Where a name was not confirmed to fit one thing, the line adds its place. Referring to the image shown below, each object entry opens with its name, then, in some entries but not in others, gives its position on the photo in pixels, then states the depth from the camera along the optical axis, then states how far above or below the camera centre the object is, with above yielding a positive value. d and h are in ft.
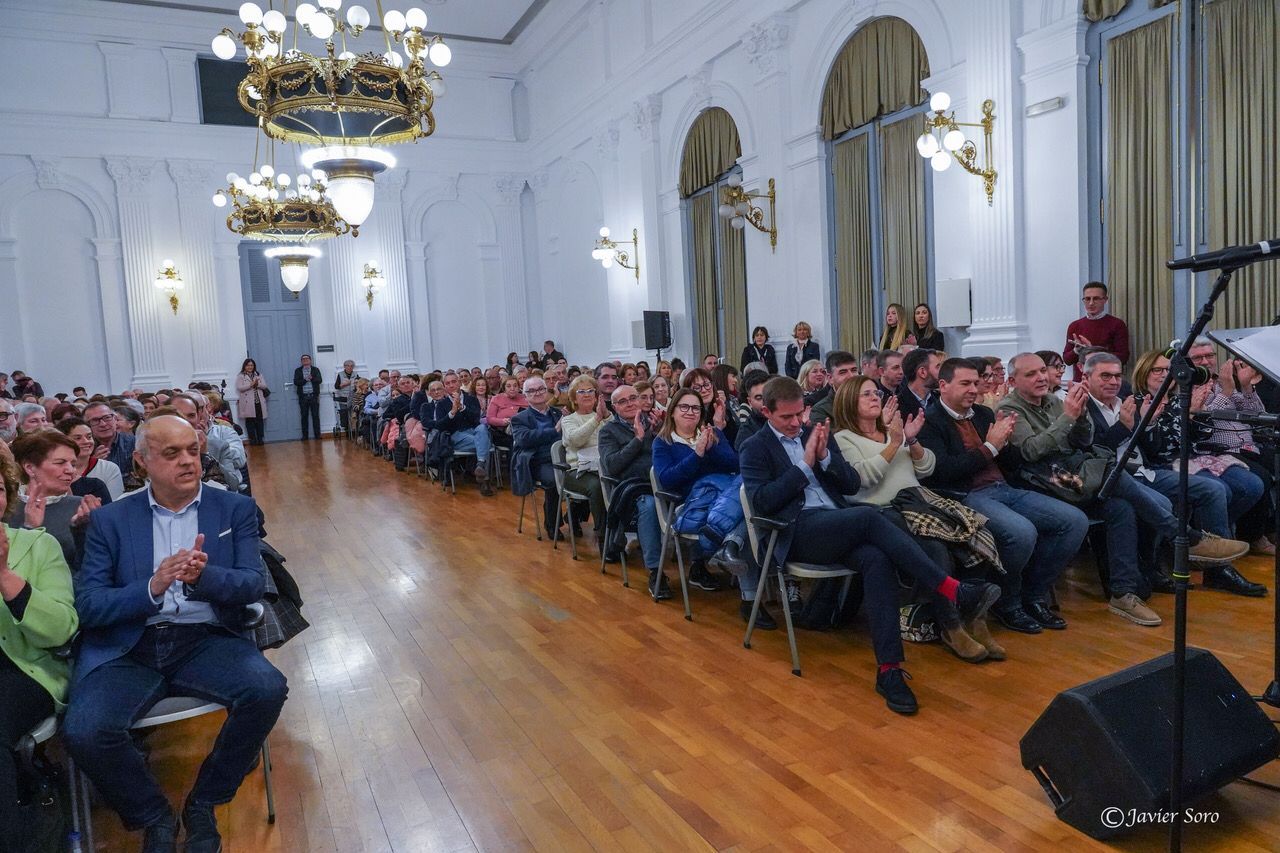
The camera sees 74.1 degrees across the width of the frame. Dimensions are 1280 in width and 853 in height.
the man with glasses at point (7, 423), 16.06 -0.54
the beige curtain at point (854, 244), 28.50 +3.49
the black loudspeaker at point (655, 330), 39.24 +1.28
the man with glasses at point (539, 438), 20.08 -1.82
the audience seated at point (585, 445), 17.71 -1.78
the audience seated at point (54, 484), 9.53 -1.04
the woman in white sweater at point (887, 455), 11.53 -1.60
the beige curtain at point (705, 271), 37.27 +3.73
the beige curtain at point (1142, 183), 19.83 +3.49
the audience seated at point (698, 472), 13.20 -1.98
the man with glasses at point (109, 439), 15.76 -0.97
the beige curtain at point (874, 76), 25.71 +8.50
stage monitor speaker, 7.04 -3.55
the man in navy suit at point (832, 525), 10.43 -2.30
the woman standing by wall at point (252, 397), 48.39 -0.95
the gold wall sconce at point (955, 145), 22.02 +5.19
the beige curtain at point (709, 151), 34.65 +8.60
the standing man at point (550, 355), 49.52 +0.50
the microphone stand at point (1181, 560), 6.31 -1.78
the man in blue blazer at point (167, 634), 7.59 -2.43
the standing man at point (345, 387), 49.93 -0.70
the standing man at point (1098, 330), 20.49 +0.03
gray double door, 50.49 +2.92
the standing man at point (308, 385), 50.47 -0.48
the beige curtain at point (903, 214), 26.53 +4.11
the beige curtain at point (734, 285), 35.29 +2.85
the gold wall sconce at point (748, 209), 32.07 +5.50
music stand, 6.84 -0.21
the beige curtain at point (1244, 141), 17.99 +3.96
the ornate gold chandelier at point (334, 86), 17.69 +6.16
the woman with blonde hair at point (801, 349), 30.01 -0.01
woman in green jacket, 7.43 -2.12
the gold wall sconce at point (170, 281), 46.78 +5.73
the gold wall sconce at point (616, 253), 42.52 +5.41
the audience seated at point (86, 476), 12.17 -1.29
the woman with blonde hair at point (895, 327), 26.76 +0.50
